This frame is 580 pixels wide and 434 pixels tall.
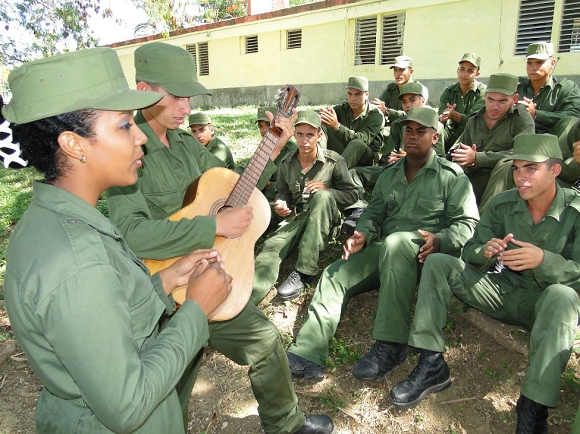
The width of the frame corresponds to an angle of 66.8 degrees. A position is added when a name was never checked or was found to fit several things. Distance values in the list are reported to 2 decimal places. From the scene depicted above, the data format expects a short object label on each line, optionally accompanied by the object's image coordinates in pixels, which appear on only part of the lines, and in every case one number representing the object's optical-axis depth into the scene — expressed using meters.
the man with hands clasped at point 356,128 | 6.03
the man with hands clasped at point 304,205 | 4.21
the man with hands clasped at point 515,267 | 2.75
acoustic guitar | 2.41
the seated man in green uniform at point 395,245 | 3.24
